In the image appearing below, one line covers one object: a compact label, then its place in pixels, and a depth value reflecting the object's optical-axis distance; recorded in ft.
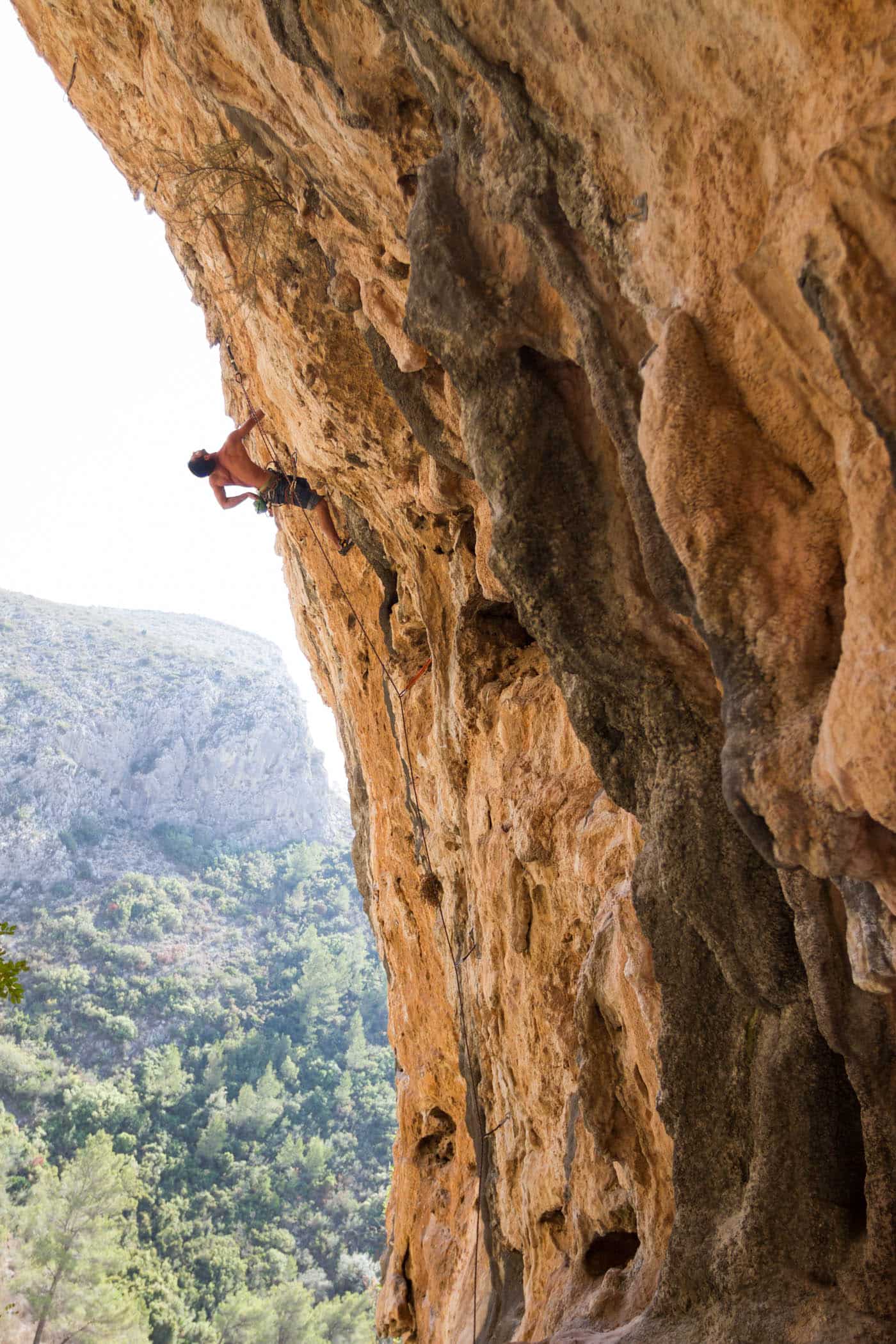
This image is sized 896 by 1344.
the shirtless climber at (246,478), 24.88
